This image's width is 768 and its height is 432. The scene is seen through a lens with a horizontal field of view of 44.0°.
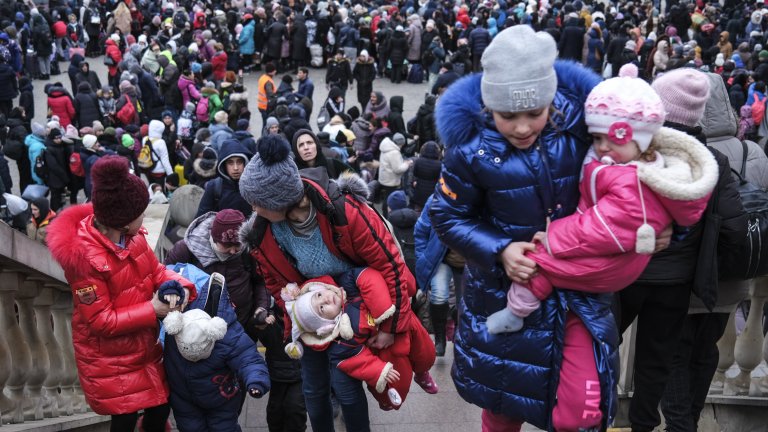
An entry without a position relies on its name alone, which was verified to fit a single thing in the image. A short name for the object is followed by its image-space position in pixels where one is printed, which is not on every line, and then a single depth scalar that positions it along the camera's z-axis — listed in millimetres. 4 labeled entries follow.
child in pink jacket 3533
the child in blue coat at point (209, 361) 4812
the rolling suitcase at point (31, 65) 23875
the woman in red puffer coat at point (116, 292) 4566
